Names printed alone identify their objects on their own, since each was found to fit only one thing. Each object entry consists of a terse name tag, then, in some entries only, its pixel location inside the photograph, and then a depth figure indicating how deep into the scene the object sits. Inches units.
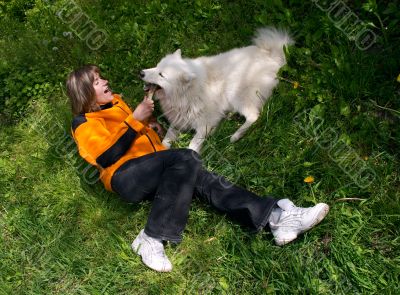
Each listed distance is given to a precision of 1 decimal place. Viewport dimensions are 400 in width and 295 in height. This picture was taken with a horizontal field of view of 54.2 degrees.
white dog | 129.3
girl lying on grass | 104.9
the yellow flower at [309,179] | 107.3
